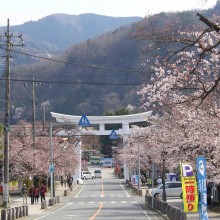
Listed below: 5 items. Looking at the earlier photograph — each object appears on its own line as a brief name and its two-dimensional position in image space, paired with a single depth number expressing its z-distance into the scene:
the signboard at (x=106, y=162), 145.25
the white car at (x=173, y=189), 52.50
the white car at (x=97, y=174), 106.43
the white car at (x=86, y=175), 102.31
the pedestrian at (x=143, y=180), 79.18
